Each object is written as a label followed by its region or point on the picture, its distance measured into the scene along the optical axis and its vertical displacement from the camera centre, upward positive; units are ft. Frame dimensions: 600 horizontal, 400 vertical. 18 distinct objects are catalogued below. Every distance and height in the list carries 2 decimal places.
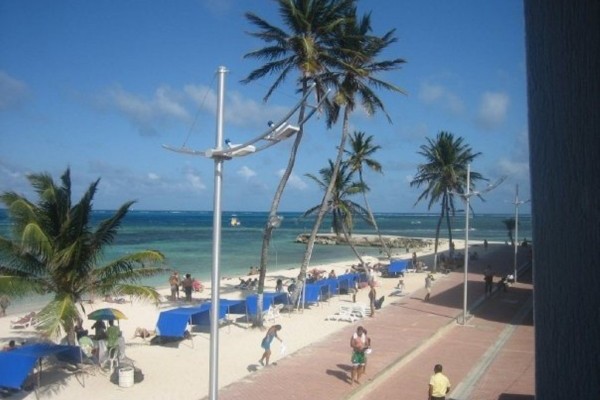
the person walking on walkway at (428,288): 81.25 -10.22
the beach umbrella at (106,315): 46.08 -8.44
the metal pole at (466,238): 62.34 -1.90
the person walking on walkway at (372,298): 67.31 -9.79
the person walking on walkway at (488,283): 84.17 -9.68
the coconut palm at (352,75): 69.10 +20.26
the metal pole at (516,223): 99.50 -0.06
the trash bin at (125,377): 40.32 -12.07
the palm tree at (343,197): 91.56 +4.15
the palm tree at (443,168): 131.34 +13.67
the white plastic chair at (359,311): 68.18 -11.62
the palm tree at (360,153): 106.25 +13.86
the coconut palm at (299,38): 64.54 +22.54
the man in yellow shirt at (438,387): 30.42 -9.50
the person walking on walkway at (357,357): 38.40 -9.84
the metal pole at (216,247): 21.42 -1.13
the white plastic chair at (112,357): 44.20 -11.61
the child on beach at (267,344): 44.21 -10.32
